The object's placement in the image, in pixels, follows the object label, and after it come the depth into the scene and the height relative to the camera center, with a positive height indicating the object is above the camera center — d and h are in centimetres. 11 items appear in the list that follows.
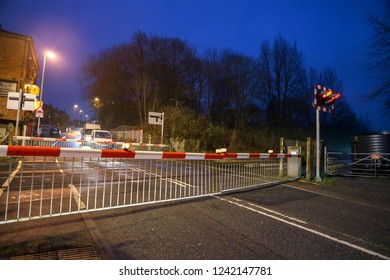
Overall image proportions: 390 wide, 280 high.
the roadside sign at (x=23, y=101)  1264 +224
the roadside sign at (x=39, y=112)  1750 +230
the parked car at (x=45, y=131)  4045 +228
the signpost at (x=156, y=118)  2022 +258
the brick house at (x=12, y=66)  2470 +808
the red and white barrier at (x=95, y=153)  353 -12
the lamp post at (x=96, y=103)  3491 +626
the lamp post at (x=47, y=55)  2114 +776
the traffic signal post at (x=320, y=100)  954 +217
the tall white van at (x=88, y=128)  3331 +249
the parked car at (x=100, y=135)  2045 +94
